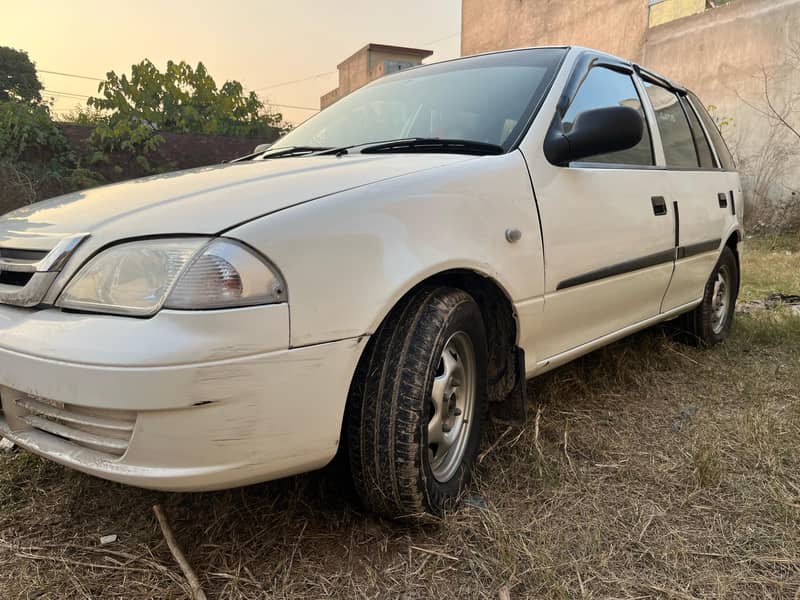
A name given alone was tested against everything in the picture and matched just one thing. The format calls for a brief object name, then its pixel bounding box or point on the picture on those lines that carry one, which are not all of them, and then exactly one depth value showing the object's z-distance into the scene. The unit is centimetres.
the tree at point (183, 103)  1042
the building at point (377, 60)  1875
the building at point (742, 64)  922
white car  128
